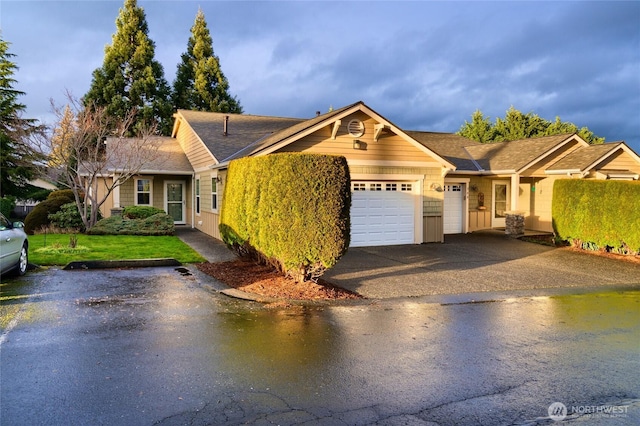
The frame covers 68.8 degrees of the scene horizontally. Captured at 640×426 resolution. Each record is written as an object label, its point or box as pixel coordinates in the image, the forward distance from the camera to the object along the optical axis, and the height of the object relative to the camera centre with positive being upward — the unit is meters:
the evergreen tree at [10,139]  29.12 +3.52
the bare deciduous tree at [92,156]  18.86 +1.74
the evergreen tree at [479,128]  46.47 +6.83
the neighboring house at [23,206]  32.28 -0.78
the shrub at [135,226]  18.22 -1.22
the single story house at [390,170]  16.02 +1.08
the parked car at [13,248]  9.17 -1.10
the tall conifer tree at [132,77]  33.31 +8.68
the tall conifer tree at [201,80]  37.91 +9.57
